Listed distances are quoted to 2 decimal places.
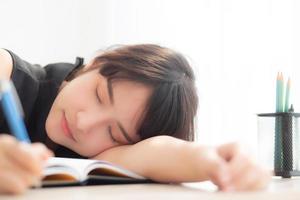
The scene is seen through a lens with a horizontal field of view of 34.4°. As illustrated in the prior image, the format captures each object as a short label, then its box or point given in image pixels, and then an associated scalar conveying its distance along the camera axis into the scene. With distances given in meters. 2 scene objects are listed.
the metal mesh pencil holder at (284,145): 0.80
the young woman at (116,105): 0.66
